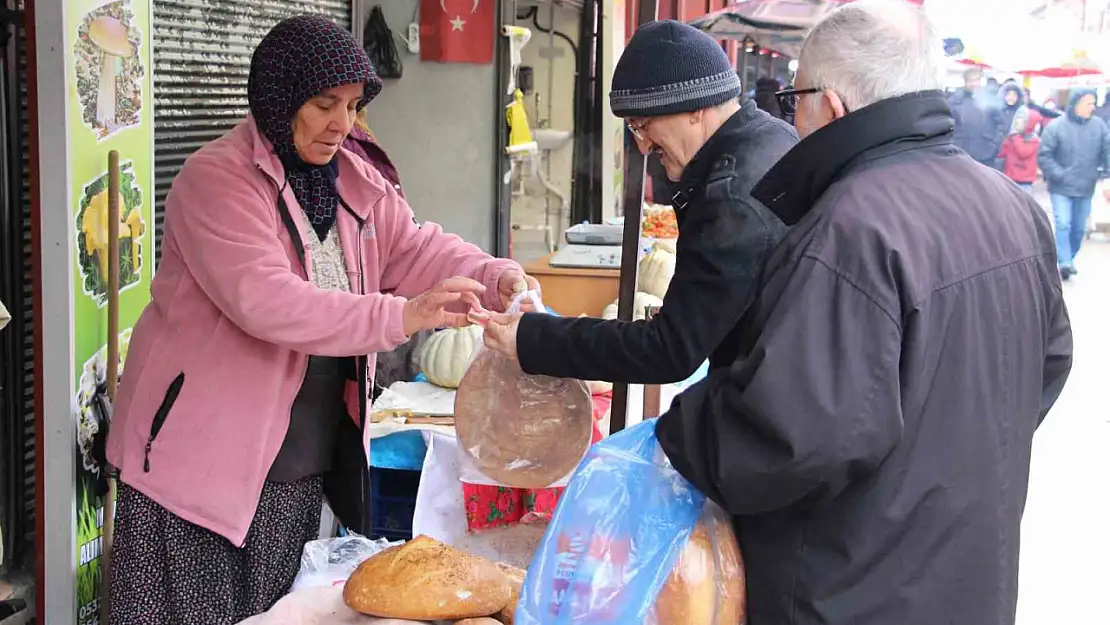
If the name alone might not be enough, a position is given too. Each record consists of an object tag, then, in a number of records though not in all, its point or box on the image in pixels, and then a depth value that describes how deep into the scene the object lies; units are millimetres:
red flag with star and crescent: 5613
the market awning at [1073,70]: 13102
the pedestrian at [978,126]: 11578
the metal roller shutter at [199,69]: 3461
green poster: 2620
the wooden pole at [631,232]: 2482
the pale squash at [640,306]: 4414
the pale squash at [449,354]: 3607
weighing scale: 4988
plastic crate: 3457
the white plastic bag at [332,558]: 2346
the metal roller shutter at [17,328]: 2736
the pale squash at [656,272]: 4965
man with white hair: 1454
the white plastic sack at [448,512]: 2381
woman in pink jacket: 2131
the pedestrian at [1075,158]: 11398
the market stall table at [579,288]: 4848
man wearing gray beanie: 1909
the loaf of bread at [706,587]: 1663
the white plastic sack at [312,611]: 1950
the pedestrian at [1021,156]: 12891
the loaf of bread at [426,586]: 1876
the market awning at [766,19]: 7887
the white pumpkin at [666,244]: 5418
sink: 9172
